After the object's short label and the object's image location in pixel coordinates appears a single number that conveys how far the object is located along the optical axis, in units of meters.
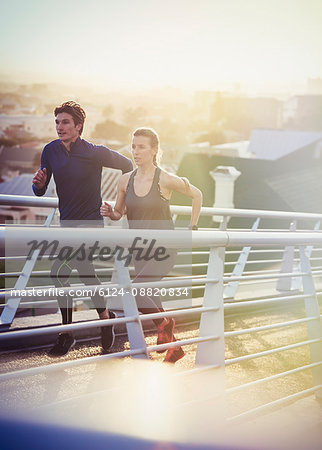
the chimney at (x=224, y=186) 21.48
